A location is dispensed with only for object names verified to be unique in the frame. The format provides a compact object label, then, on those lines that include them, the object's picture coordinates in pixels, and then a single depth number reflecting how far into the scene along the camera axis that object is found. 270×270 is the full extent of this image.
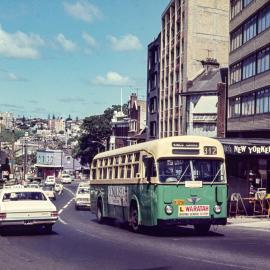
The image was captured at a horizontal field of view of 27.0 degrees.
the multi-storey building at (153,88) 77.44
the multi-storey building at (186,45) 66.19
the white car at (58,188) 68.81
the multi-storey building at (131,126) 92.69
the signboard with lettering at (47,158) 160.25
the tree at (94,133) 122.25
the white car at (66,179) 113.94
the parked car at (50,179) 84.14
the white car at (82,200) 37.50
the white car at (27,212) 17.39
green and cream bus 16.69
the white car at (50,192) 50.28
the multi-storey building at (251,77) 40.97
